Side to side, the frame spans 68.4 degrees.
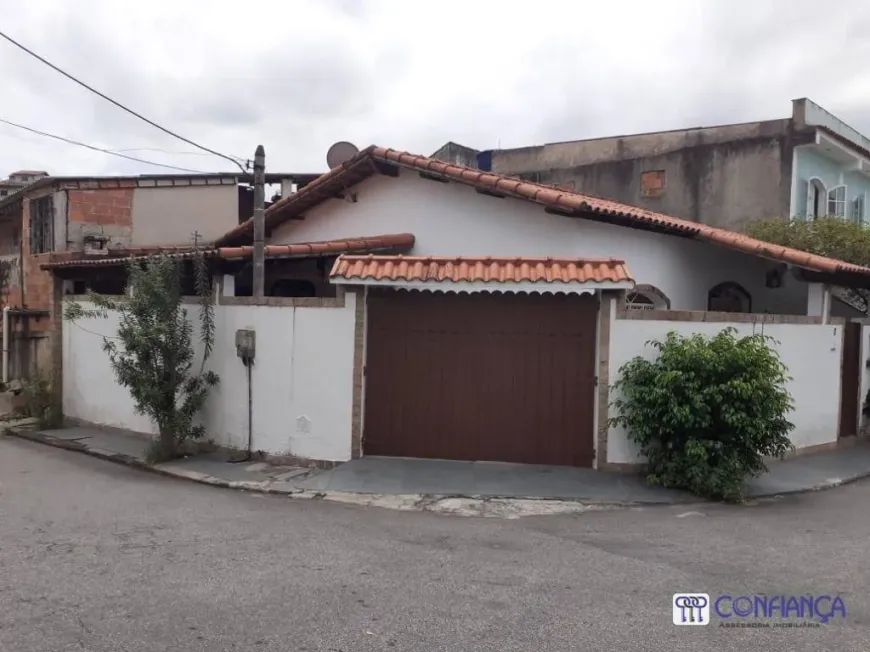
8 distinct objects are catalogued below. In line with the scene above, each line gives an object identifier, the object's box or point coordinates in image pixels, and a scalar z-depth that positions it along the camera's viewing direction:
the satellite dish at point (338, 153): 14.70
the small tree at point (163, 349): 8.71
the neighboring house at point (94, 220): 14.75
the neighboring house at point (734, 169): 16.12
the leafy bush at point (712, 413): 7.14
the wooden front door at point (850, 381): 10.23
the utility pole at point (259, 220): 9.27
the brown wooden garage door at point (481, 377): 8.12
